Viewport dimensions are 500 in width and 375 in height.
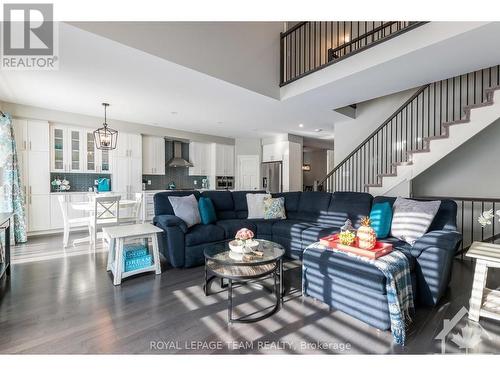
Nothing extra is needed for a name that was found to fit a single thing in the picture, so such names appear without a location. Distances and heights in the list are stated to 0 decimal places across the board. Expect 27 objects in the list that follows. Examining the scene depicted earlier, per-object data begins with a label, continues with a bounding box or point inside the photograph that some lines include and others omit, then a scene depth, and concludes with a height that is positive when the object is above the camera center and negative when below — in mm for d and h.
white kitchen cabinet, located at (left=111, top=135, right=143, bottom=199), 5973 +204
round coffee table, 2047 -781
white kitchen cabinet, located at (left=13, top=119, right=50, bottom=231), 4738 +269
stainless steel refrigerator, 7496 +190
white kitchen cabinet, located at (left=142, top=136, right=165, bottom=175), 6629 +721
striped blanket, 1738 -823
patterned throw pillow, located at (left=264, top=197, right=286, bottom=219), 4070 -449
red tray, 2078 -590
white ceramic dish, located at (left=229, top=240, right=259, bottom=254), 2312 -617
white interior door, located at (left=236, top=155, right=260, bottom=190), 8016 +330
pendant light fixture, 4484 +814
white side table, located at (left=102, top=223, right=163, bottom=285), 2715 -759
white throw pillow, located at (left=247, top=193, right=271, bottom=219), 4160 -396
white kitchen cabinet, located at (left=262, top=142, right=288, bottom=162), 7418 +974
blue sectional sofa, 2014 -691
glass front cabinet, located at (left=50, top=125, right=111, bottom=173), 5277 +642
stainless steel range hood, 7084 +629
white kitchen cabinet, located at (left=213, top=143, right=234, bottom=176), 7777 +735
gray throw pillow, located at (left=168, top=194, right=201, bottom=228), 3463 -399
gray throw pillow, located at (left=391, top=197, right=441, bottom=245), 2588 -391
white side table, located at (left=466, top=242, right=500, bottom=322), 1945 -851
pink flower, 2338 -511
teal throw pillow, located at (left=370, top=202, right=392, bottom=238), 2850 -435
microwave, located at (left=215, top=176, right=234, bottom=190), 7922 -38
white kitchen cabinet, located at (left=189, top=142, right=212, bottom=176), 7559 +752
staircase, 3543 +895
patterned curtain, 4187 -14
